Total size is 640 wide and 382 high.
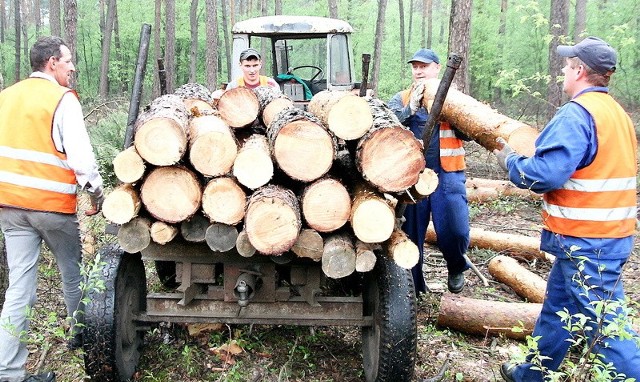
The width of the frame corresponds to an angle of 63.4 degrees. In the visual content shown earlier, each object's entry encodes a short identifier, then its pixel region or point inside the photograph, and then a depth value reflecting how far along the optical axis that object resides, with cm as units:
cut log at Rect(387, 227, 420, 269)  287
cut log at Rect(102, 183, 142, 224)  286
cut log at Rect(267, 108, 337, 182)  289
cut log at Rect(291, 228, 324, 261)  295
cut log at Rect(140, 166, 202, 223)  292
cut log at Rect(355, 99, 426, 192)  288
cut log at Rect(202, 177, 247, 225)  290
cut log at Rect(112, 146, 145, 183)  286
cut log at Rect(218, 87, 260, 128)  352
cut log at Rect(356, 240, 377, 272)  293
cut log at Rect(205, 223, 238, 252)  296
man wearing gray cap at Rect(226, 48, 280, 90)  613
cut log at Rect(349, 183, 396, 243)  284
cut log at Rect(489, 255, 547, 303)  472
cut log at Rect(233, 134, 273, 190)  289
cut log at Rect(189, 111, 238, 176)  293
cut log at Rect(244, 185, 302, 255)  279
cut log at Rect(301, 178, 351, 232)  288
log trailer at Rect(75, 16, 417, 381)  322
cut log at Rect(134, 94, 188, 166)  288
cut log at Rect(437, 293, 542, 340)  411
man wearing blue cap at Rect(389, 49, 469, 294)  446
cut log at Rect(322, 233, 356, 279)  291
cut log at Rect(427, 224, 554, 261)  583
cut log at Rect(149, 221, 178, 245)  296
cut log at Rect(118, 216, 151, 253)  299
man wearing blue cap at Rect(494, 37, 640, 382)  284
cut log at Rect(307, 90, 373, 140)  293
